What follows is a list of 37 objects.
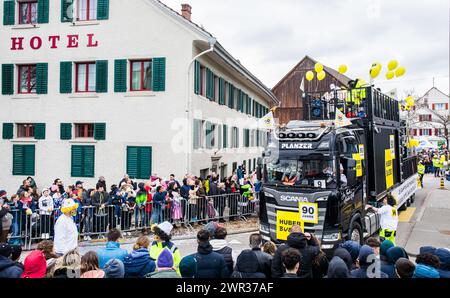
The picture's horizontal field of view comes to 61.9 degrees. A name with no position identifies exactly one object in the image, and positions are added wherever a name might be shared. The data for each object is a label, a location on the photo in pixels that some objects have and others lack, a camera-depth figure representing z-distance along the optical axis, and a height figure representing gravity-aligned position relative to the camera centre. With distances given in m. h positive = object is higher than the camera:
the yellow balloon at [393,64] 12.55 +3.22
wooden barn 33.30 +7.14
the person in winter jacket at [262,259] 4.61 -1.25
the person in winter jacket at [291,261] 4.07 -1.09
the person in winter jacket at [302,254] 4.66 -1.26
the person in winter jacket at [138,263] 4.62 -1.28
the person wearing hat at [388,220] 8.80 -1.41
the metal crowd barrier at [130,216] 9.96 -1.66
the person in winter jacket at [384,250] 4.80 -1.17
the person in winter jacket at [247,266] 4.26 -1.22
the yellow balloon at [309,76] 12.91 +2.94
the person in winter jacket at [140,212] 11.27 -1.53
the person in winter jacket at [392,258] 4.58 -1.21
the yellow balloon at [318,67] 12.94 +3.21
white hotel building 15.55 +3.09
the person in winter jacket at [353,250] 5.32 -1.28
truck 7.87 -0.35
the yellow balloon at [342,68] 13.62 +3.36
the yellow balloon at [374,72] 12.30 +2.90
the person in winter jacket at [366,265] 4.34 -1.25
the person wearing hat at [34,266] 4.32 -1.20
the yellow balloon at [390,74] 12.82 +2.95
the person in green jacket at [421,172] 23.02 -0.74
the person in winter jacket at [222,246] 5.02 -1.18
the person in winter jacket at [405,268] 3.96 -1.15
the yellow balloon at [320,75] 12.93 +2.97
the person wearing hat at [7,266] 4.11 -1.18
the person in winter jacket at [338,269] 4.27 -1.26
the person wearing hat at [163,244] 5.22 -1.17
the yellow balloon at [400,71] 12.77 +3.04
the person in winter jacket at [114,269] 4.14 -1.20
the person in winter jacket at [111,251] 4.89 -1.21
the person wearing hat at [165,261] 4.51 -1.22
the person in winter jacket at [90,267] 4.02 -1.14
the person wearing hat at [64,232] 7.43 -1.39
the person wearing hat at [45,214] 10.10 -1.41
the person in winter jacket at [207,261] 4.43 -1.20
